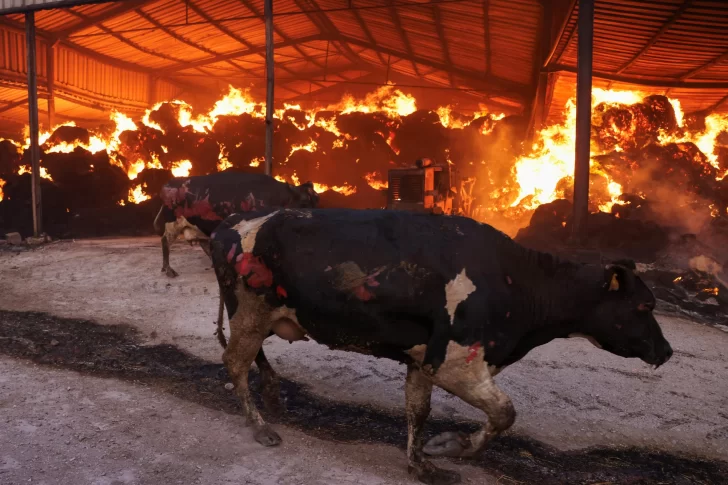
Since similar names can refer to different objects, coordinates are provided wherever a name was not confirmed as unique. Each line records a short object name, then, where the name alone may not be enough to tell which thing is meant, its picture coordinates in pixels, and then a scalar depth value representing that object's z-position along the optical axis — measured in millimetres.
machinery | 15195
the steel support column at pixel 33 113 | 14234
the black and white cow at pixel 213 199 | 9156
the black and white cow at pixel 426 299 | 3393
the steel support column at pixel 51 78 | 21258
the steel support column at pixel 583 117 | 9703
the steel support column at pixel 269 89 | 12691
